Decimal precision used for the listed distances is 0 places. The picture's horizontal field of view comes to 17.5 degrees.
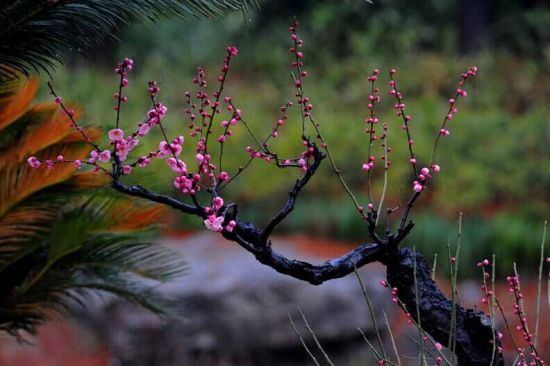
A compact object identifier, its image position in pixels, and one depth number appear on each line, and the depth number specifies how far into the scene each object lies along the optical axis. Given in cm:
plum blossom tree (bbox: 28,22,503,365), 569
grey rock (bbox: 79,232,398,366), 1481
